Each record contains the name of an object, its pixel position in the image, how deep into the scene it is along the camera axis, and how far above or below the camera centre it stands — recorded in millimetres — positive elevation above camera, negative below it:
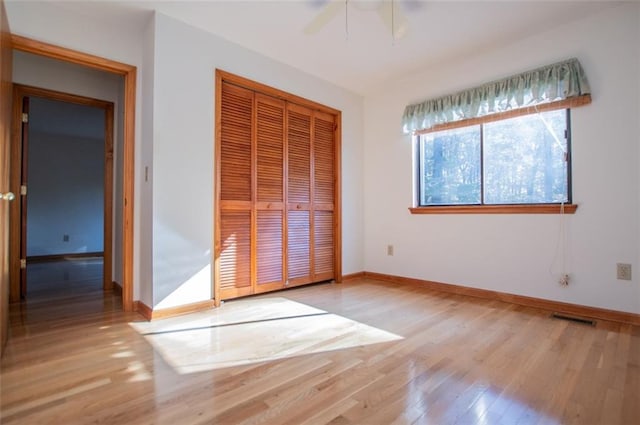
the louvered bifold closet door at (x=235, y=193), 2846 +216
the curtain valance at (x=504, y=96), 2537 +1085
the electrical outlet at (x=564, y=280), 2600 -524
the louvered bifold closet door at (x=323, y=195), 3633 +250
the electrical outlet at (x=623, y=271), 2338 -410
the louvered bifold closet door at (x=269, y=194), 3111 +228
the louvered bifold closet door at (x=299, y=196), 3377 +224
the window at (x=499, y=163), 2697 +509
